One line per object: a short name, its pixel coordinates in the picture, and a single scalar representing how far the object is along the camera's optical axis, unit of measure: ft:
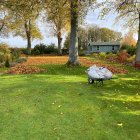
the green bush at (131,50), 81.79
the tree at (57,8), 37.44
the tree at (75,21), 38.30
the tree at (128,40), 122.67
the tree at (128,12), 35.76
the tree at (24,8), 37.65
